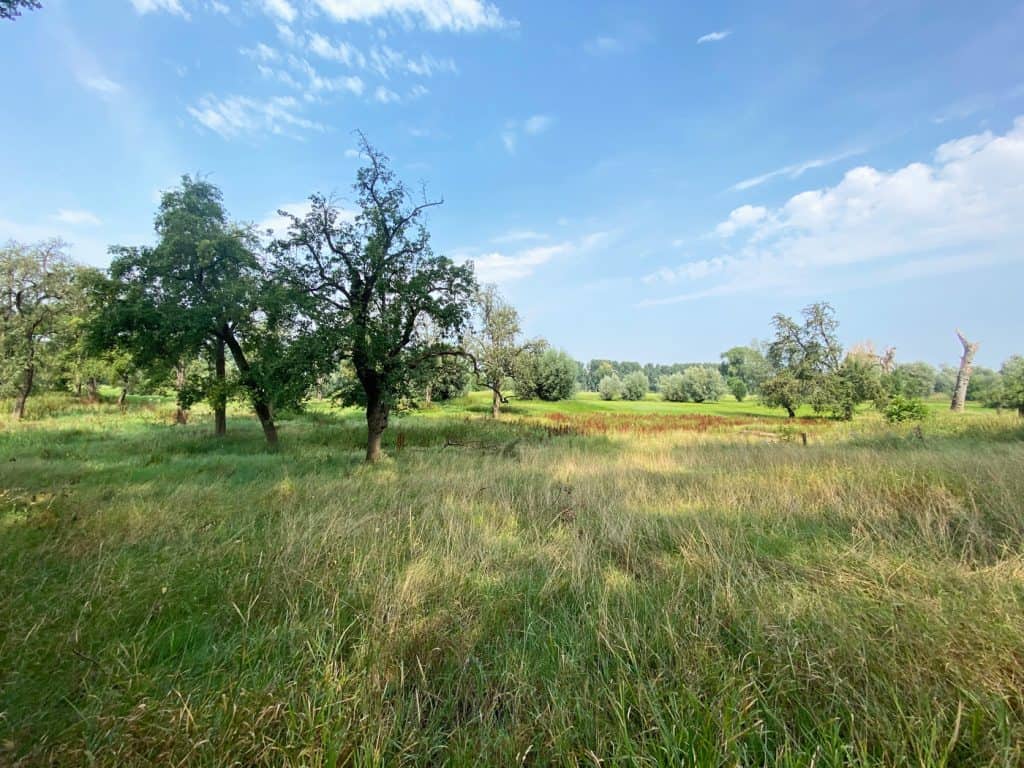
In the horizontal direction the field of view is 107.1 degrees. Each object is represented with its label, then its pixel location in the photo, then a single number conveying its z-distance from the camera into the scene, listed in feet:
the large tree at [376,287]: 39.29
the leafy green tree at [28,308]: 77.36
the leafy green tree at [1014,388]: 98.08
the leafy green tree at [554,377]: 173.88
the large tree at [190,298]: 49.65
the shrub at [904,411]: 80.05
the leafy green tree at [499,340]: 119.34
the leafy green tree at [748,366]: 118.93
